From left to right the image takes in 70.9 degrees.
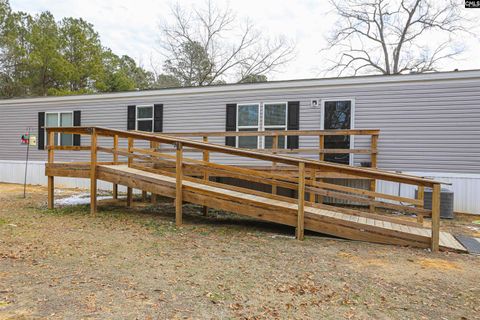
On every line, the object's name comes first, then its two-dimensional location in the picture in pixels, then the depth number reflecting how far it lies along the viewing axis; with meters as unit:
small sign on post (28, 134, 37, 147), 9.36
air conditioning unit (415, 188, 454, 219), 6.80
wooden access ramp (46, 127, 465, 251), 4.57
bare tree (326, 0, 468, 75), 18.25
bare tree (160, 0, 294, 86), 22.34
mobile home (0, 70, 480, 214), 7.29
